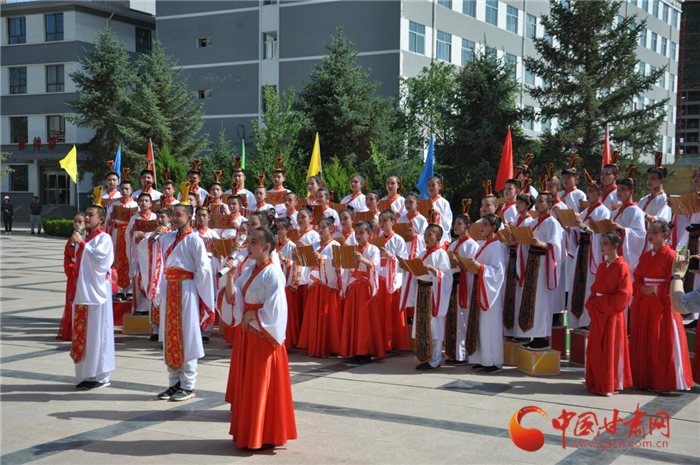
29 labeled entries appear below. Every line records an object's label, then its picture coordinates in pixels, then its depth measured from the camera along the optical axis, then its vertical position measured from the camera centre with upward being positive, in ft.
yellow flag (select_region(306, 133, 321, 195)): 51.12 +2.70
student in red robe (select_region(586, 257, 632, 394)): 26.68 -4.73
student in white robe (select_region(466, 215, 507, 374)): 30.25 -4.22
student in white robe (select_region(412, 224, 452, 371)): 30.91 -4.42
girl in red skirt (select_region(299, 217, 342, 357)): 33.60 -4.90
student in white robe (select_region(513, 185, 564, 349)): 31.71 -3.14
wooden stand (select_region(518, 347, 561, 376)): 29.73 -6.43
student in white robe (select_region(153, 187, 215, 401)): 25.39 -3.60
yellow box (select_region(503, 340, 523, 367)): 31.50 -6.48
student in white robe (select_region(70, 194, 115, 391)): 26.81 -4.34
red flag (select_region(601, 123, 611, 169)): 43.34 +2.97
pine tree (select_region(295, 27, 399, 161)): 89.61 +11.45
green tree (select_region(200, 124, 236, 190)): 101.04 +5.43
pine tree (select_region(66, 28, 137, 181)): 114.21 +16.13
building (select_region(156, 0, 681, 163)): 115.44 +28.07
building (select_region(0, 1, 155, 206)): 144.36 +24.47
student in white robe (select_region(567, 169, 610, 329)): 34.01 -2.49
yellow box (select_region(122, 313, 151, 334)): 38.70 -6.63
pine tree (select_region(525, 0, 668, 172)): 88.53 +15.27
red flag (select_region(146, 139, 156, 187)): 46.66 +2.37
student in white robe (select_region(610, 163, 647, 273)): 32.30 -0.89
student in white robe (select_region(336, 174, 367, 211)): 42.37 +0.34
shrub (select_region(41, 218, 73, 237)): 110.73 -4.30
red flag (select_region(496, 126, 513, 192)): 45.05 +2.28
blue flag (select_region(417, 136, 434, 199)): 48.93 +1.80
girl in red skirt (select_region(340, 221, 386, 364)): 32.65 -4.90
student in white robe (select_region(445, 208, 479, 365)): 31.35 -4.19
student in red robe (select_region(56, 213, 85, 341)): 29.30 -3.53
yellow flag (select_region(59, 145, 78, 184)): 61.17 +2.88
